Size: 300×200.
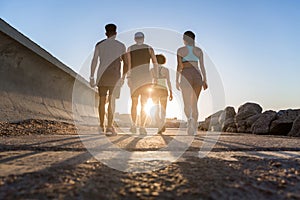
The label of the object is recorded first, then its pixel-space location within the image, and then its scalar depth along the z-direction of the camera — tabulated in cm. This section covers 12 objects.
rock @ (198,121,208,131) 1130
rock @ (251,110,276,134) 761
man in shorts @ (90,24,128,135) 385
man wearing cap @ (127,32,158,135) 415
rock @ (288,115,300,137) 636
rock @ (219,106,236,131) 1033
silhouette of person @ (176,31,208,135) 426
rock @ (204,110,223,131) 1097
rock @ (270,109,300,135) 741
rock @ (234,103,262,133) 892
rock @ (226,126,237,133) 958
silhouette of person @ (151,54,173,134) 451
